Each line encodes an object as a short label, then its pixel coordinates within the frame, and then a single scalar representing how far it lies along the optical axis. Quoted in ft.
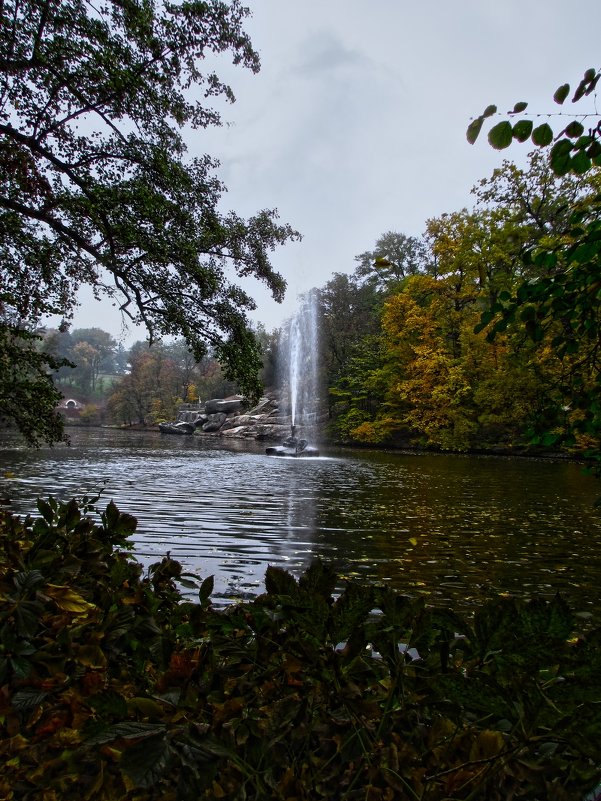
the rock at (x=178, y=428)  168.04
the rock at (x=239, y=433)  148.97
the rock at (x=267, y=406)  167.10
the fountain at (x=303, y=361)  148.56
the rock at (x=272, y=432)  136.36
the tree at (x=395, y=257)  156.87
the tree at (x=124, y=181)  20.13
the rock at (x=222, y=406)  182.39
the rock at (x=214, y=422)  170.30
